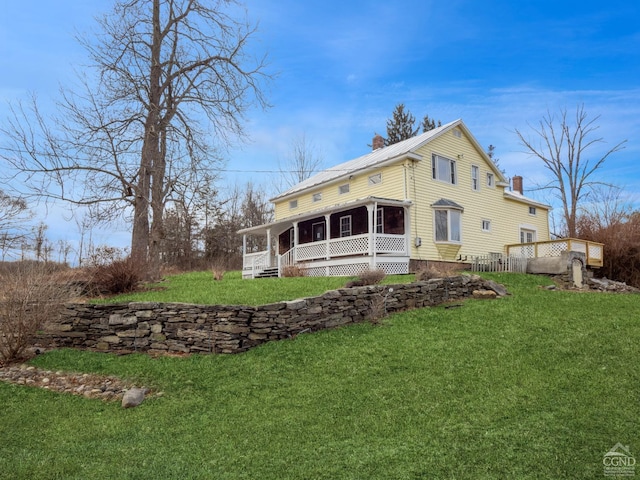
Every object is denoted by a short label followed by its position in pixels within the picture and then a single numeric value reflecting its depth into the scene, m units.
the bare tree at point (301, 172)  34.56
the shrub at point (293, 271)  17.27
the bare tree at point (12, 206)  16.34
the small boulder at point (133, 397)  5.90
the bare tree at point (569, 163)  29.72
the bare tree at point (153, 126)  15.95
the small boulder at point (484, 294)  11.75
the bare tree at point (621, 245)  17.92
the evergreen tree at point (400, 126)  39.88
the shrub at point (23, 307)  8.03
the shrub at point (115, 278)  12.34
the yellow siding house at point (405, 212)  16.86
